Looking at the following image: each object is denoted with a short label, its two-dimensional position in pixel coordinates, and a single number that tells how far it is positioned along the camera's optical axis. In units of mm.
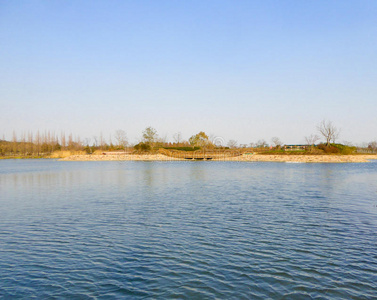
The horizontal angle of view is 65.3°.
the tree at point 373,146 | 138625
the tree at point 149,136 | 100750
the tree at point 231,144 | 119712
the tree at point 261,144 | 116912
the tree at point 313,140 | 97512
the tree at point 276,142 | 115750
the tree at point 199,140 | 109812
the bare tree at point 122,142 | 125200
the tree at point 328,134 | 87812
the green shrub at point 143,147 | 94731
